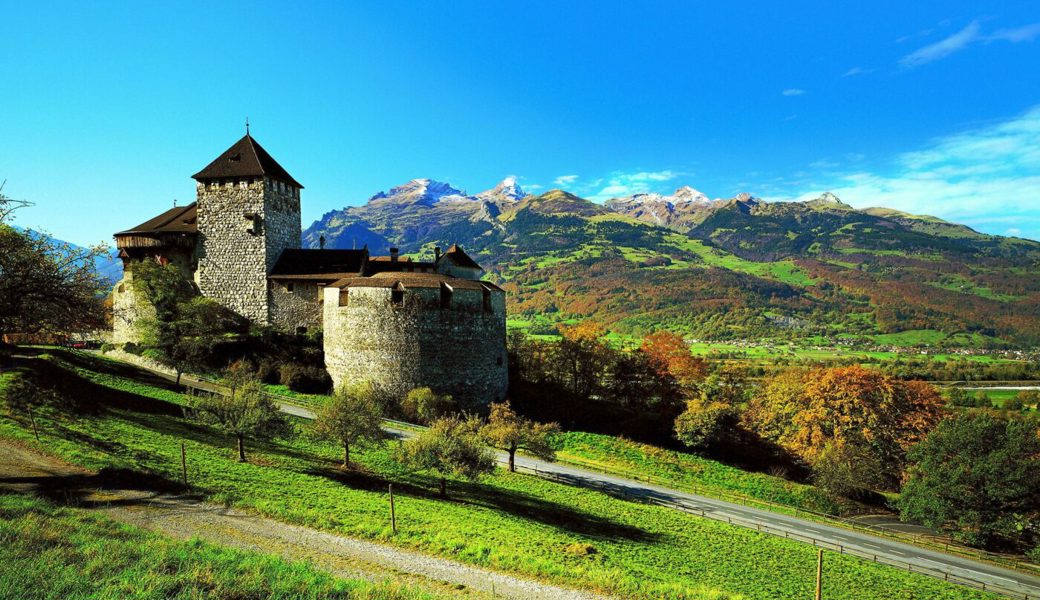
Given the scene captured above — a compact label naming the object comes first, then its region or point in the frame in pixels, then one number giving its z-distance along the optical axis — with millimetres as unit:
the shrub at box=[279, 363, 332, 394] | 39406
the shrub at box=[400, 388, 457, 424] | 36125
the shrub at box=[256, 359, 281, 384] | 40062
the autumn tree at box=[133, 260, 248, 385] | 36281
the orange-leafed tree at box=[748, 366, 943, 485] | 39250
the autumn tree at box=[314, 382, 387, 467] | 24266
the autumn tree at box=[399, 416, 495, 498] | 22531
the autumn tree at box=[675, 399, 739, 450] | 40906
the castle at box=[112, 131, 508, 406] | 38719
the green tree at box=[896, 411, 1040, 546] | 28469
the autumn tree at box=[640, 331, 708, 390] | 54281
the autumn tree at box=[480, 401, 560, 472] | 30406
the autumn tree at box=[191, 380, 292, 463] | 21719
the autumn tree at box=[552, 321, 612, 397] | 52250
